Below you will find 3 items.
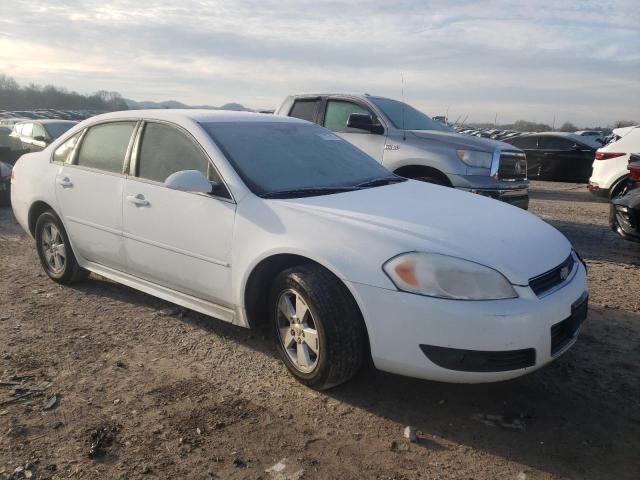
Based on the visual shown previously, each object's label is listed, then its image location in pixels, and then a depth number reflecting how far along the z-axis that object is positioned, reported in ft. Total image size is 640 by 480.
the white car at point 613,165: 28.81
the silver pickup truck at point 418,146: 22.98
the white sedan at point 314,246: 9.09
